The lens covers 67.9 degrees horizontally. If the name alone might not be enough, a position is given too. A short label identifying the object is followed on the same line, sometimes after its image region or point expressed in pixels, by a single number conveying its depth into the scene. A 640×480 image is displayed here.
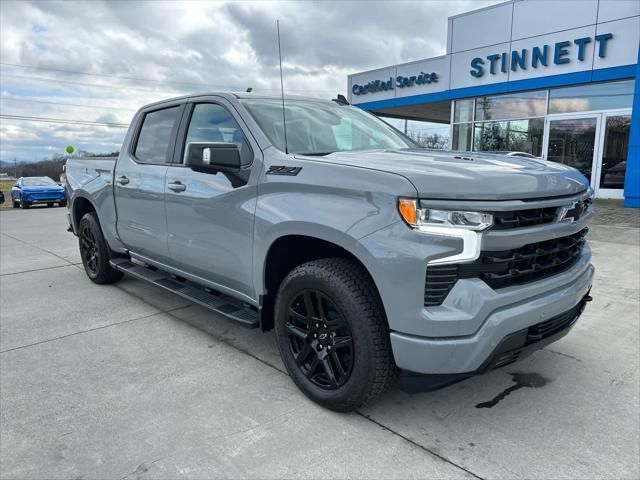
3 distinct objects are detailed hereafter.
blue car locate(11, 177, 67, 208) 19.78
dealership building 12.48
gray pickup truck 2.18
